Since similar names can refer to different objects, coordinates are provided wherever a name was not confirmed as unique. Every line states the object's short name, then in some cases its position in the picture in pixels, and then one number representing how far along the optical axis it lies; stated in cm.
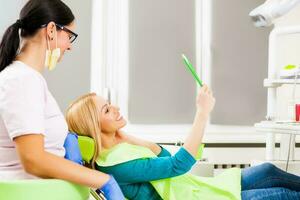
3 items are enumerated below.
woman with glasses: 230
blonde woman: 262
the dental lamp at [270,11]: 284
